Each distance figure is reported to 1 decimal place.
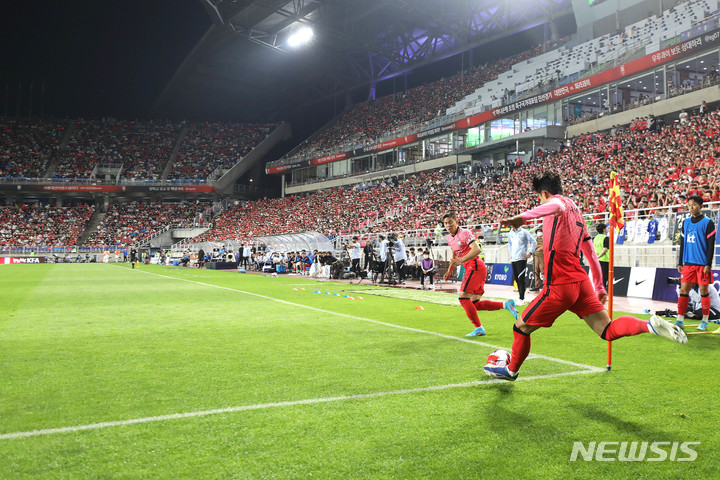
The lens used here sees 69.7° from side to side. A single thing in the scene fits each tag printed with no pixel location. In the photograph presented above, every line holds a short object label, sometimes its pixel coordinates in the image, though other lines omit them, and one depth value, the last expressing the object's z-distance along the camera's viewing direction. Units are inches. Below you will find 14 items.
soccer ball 195.6
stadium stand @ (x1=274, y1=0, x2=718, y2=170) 1373.0
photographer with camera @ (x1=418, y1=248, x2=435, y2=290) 787.6
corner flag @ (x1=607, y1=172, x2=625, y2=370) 217.5
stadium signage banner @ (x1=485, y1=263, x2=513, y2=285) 854.5
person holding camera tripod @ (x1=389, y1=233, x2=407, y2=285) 795.6
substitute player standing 322.0
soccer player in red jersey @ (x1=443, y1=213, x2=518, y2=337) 315.3
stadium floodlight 2136.6
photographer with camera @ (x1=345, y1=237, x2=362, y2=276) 1023.0
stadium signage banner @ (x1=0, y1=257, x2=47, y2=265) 2082.9
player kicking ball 178.9
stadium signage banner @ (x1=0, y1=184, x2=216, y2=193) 2496.3
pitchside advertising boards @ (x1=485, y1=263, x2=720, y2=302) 528.0
